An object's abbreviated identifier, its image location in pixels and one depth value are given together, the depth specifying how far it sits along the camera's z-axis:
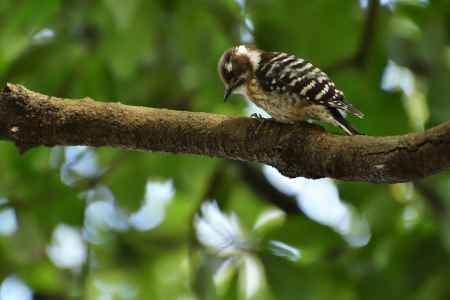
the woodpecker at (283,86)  6.54
